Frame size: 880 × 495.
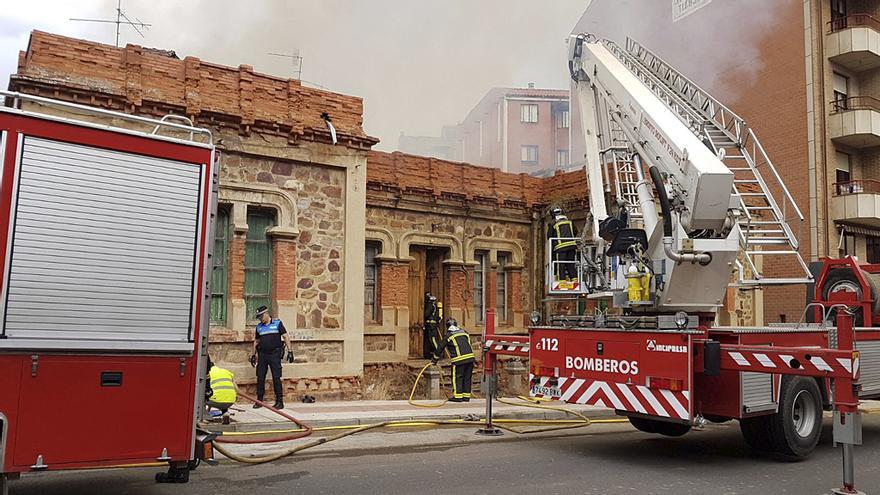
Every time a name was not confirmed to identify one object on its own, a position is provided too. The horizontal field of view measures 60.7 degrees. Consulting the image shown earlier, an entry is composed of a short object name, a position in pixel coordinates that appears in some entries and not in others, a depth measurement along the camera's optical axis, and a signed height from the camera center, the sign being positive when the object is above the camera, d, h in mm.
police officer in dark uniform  11508 -655
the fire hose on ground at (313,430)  7572 -1557
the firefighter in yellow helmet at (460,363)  13170 -957
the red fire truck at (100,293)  4809 +48
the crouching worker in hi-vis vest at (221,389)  8836 -1015
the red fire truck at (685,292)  7457 +272
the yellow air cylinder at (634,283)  8664 +341
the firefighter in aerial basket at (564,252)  10492 +826
